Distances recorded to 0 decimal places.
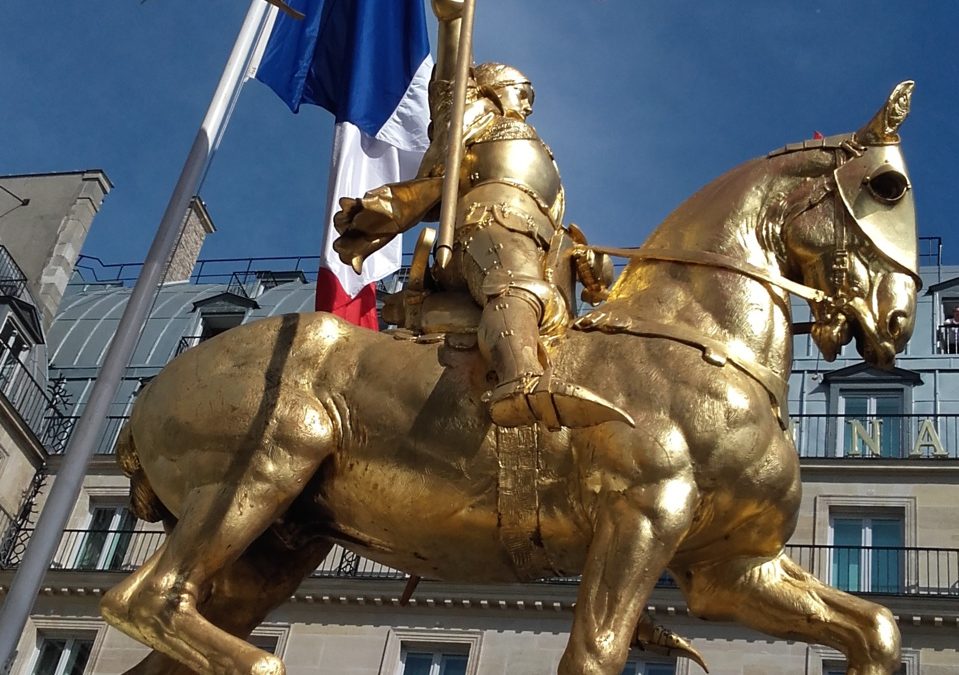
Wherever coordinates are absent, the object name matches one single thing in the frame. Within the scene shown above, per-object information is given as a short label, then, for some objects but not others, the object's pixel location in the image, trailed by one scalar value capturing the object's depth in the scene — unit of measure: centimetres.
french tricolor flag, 1017
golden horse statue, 582
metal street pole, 784
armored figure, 550
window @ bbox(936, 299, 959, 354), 3111
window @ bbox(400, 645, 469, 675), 2617
